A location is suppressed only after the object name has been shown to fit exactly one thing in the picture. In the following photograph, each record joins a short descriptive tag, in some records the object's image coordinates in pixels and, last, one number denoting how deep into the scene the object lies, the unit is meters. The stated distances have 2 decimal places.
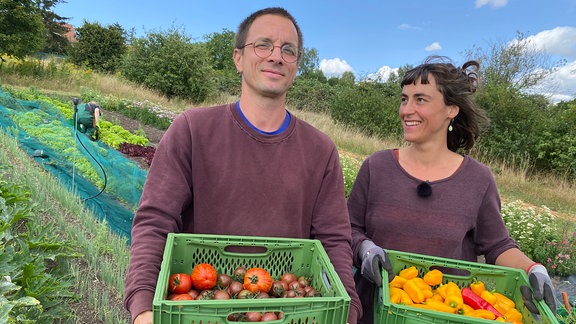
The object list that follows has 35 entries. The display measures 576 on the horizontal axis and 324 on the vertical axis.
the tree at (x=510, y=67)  15.35
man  1.59
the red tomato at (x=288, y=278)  1.47
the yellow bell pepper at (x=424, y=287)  1.66
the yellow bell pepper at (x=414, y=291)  1.62
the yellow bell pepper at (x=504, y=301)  1.70
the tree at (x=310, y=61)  48.66
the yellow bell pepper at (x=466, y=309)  1.57
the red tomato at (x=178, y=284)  1.35
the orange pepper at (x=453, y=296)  1.61
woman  2.04
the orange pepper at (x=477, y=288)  1.74
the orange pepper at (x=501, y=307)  1.67
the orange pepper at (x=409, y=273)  1.74
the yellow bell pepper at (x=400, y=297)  1.59
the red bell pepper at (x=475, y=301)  1.63
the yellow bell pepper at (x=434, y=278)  1.75
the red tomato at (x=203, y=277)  1.39
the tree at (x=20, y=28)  16.84
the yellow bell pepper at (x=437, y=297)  1.67
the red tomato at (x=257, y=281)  1.38
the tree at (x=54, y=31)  38.31
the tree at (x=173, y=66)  19.23
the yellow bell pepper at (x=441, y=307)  1.58
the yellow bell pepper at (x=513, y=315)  1.64
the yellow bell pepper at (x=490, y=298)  1.70
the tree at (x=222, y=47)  42.78
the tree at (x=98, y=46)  27.08
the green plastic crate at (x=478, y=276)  1.61
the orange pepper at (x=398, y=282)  1.70
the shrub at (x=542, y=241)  5.00
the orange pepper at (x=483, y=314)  1.53
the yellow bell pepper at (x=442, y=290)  1.68
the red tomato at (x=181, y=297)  1.26
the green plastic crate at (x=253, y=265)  1.04
